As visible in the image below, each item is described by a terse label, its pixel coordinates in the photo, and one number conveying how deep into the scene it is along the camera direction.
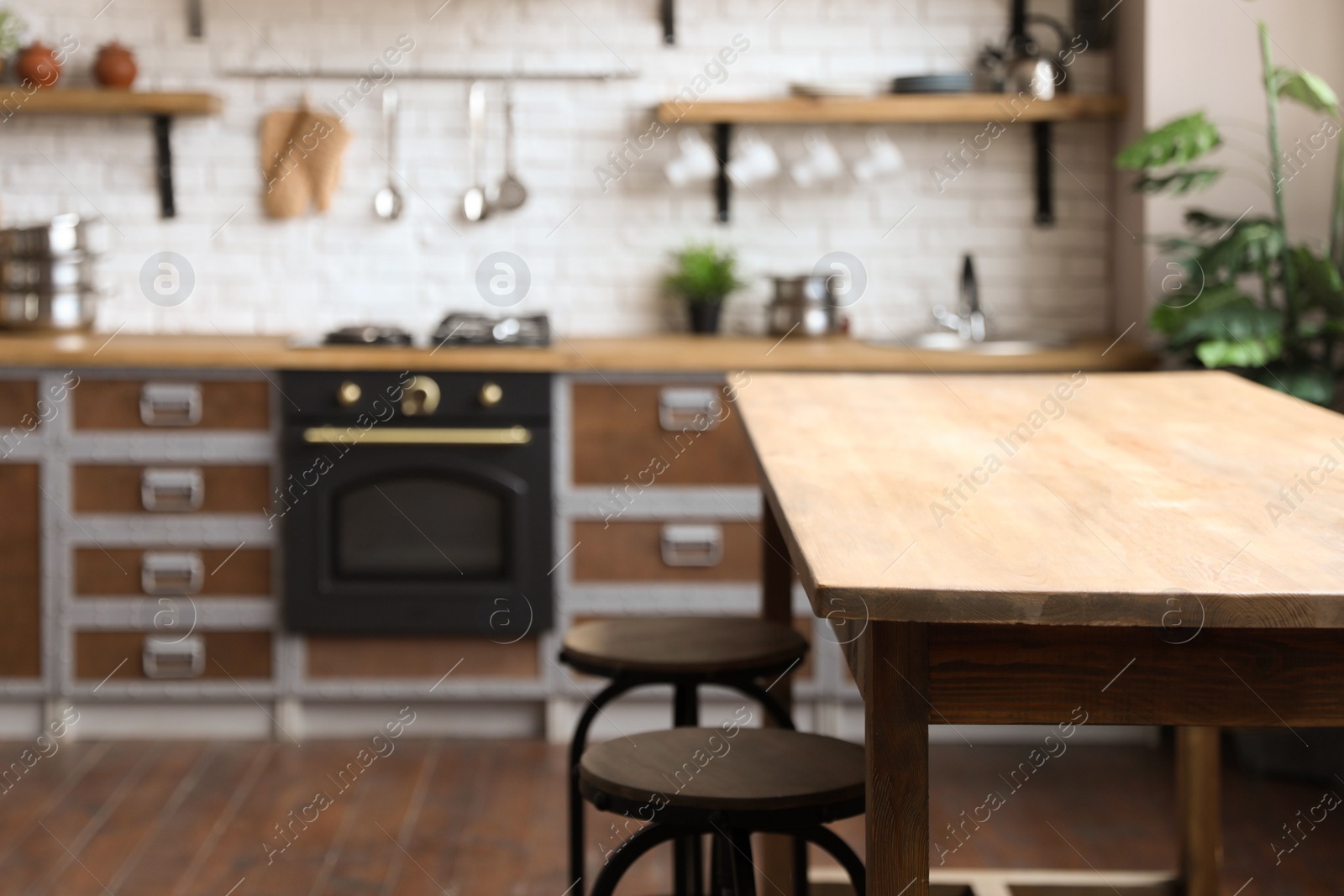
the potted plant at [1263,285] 3.24
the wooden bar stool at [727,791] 1.50
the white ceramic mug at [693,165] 4.09
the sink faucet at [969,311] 4.02
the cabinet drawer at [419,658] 3.67
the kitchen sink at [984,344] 3.77
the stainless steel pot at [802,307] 4.02
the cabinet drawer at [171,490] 3.63
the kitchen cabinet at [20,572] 3.62
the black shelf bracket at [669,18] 4.16
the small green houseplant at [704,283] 4.11
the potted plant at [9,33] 4.05
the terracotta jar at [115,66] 4.05
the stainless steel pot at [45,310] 3.91
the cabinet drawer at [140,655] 3.67
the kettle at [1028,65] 3.99
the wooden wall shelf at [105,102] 3.97
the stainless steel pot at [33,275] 3.92
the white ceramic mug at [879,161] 4.10
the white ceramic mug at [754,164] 4.10
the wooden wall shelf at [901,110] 3.91
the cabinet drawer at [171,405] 3.61
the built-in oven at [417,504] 3.60
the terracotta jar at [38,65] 4.03
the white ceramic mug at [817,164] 4.10
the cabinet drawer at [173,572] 3.65
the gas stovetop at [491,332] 3.71
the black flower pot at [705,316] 4.14
